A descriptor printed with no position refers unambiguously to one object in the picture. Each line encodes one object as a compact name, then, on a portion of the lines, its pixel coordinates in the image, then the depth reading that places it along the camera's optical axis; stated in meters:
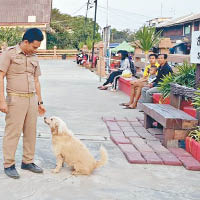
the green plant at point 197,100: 5.48
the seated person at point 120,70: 12.39
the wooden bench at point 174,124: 5.55
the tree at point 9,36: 39.31
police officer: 4.18
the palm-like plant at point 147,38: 12.44
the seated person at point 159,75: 8.12
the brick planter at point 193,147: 5.16
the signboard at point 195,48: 5.97
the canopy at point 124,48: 28.83
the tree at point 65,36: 47.84
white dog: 4.39
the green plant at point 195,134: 5.32
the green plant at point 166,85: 7.35
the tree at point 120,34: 83.89
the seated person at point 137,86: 9.30
